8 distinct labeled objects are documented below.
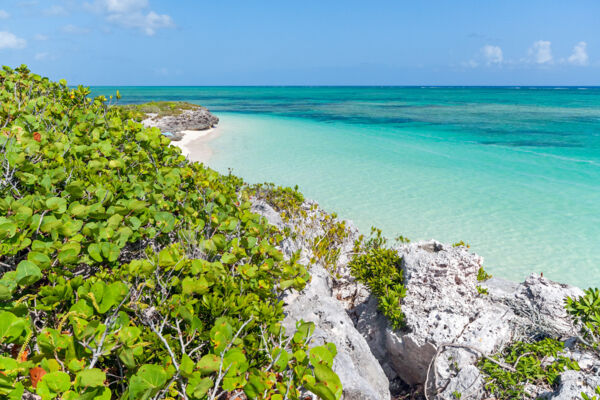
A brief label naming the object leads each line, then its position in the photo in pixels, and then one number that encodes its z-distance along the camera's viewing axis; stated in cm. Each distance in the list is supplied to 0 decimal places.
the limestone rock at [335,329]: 292
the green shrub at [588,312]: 301
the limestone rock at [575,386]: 267
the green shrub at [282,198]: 713
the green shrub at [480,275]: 479
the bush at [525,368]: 296
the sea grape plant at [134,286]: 147
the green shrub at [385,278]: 414
